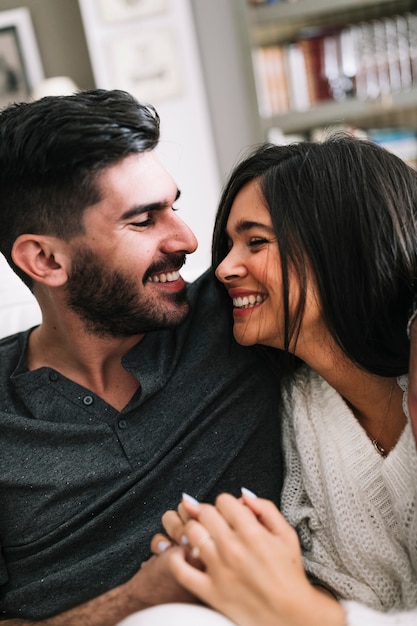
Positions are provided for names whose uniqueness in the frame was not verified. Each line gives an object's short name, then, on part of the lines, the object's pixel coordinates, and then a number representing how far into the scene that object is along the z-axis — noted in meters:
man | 1.16
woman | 1.08
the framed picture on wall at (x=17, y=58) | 3.40
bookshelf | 2.97
